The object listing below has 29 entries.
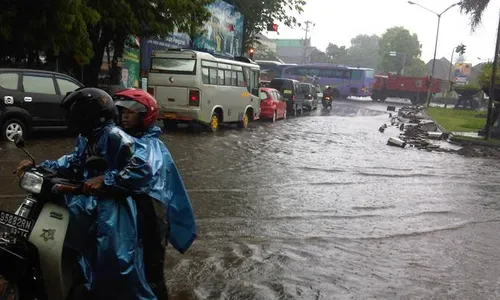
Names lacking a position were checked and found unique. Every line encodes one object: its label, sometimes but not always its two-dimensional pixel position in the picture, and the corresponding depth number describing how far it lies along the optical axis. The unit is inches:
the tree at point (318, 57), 4228.6
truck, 2062.0
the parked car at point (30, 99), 401.1
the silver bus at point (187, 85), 588.1
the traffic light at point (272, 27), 1140.3
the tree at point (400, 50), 3341.5
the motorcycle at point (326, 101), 1360.7
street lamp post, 1637.1
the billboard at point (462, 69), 2776.8
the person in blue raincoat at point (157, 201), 112.3
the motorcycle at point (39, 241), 102.9
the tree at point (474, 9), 854.5
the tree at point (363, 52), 4667.8
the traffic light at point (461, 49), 1889.8
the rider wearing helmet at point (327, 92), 1351.5
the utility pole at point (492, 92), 732.0
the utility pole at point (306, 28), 3006.2
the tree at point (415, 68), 3420.3
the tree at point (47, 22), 427.2
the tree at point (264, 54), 3114.7
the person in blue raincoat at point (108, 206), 102.5
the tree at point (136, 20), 520.0
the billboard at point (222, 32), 987.3
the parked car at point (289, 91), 1090.7
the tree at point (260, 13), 1079.0
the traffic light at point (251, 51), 1197.2
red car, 877.2
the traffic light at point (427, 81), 1962.1
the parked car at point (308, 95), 1194.2
